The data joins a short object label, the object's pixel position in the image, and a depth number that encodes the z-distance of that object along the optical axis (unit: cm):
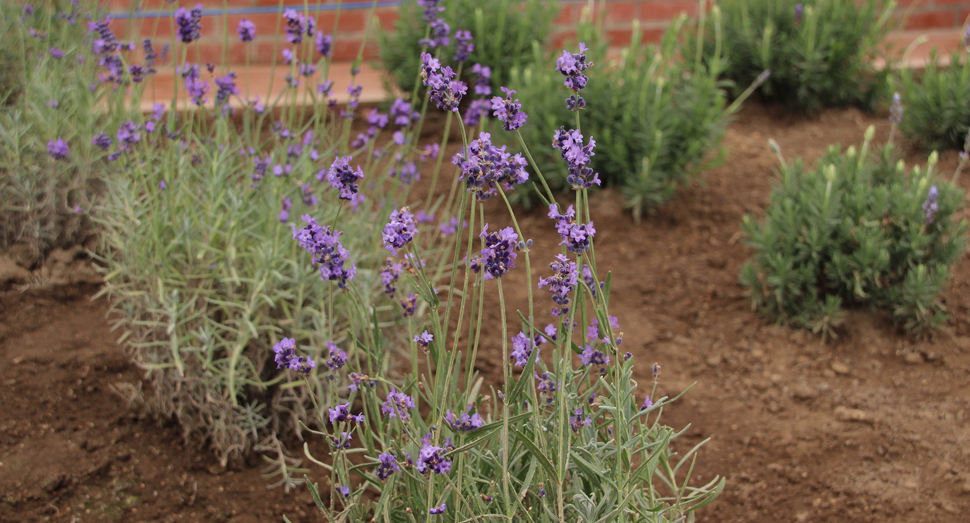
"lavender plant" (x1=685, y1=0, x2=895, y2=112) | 426
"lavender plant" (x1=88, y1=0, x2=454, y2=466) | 230
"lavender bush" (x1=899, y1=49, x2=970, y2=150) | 377
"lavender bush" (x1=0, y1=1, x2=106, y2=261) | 271
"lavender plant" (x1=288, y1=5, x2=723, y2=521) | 134
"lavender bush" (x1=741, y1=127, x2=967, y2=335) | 288
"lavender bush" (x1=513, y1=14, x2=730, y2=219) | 356
